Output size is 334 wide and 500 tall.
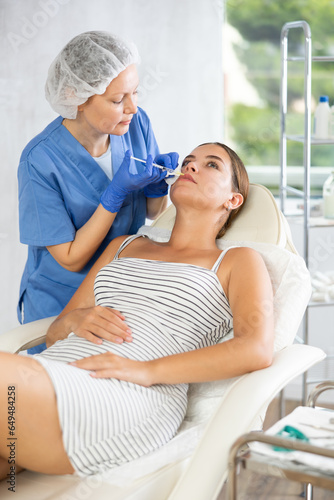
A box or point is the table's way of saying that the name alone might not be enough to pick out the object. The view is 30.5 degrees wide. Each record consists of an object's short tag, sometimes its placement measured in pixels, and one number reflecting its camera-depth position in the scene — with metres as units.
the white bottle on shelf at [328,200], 2.36
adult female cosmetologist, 1.67
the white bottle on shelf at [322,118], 2.33
